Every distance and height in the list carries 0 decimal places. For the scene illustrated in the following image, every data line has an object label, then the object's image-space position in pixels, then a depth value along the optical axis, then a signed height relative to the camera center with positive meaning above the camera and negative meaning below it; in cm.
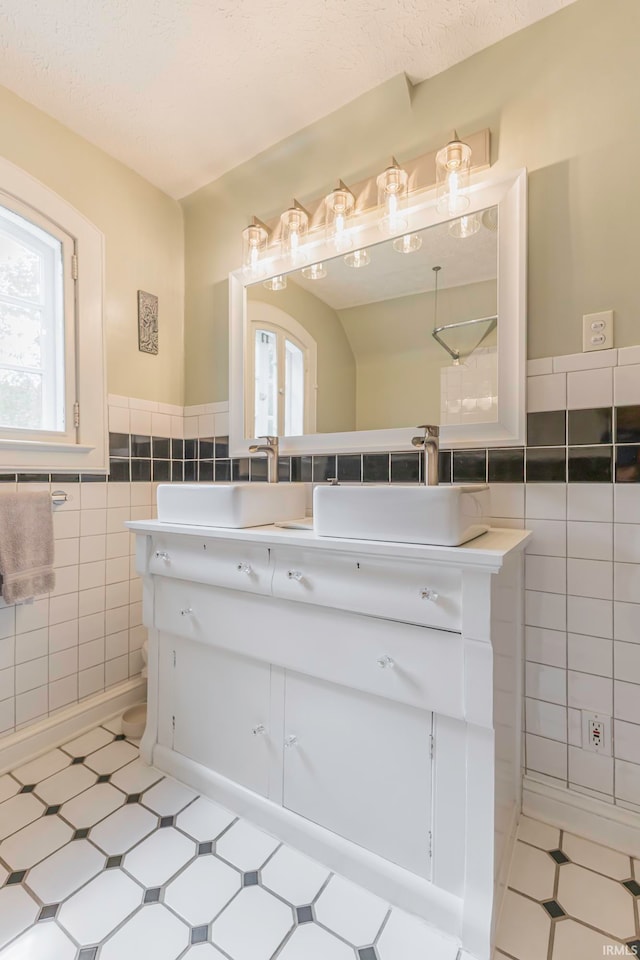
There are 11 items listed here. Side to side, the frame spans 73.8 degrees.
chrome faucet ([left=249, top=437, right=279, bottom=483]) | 162 +9
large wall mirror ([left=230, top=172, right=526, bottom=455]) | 132 +51
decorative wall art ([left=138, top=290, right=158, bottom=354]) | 195 +72
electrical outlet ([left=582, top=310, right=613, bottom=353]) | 118 +41
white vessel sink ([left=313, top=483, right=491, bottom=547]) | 93 -9
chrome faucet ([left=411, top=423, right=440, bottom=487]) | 123 +8
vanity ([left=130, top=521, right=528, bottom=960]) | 90 -57
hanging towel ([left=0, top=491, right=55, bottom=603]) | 144 -23
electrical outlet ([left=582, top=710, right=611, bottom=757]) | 119 -73
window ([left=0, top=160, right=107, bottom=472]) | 155 +57
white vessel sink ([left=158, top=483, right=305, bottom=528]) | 127 -8
